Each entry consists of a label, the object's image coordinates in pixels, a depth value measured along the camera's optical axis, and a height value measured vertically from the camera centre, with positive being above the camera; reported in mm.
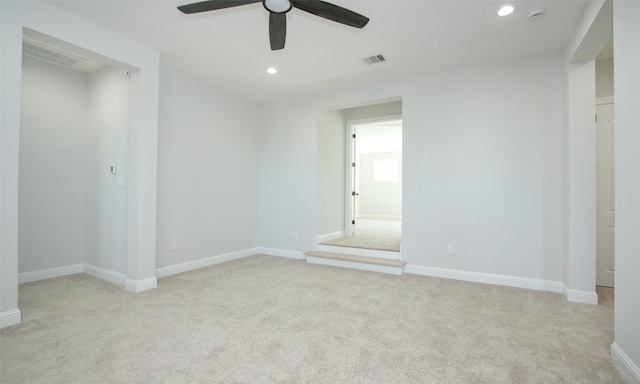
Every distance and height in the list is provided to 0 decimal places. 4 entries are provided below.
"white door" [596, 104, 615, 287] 3674 -1
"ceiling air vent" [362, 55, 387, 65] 3729 +1682
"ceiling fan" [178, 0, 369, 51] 2213 +1381
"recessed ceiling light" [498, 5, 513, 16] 2684 +1656
